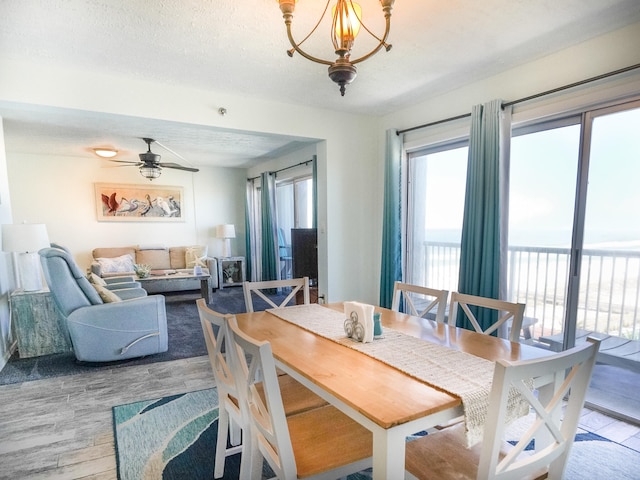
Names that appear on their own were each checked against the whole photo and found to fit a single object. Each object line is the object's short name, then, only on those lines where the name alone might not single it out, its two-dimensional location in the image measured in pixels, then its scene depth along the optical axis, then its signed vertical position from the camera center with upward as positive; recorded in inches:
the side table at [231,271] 253.6 -44.8
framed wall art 233.5 +7.8
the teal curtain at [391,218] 140.0 -2.6
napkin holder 59.2 -19.6
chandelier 53.6 +30.7
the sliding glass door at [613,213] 85.7 -0.8
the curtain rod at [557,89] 79.6 +33.0
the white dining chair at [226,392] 53.8 -34.3
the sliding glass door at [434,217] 131.6 -2.3
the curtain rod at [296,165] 189.2 +28.5
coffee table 198.8 -39.0
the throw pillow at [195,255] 238.7 -31.1
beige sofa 212.5 -32.4
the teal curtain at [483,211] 103.3 +0.0
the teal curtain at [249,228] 268.2 -12.7
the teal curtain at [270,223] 230.2 -7.1
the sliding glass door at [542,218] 98.3 -2.2
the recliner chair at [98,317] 111.4 -36.6
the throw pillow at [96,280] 141.5 -28.4
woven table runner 39.8 -22.7
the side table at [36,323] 122.2 -40.3
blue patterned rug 67.2 -52.2
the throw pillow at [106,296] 127.6 -31.3
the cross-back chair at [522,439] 34.1 -27.4
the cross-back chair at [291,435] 41.3 -34.1
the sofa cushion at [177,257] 245.9 -32.0
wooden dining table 36.9 -23.1
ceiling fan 180.5 +27.5
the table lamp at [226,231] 254.7 -14.1
